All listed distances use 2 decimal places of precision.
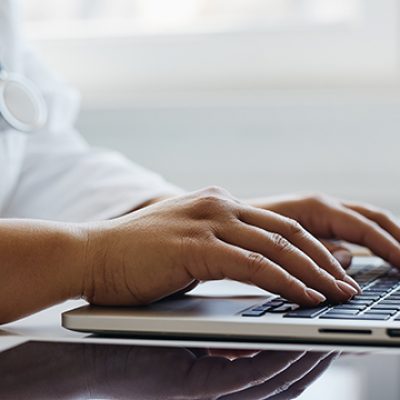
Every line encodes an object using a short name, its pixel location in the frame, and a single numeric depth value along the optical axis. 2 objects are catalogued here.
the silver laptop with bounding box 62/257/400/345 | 0.75
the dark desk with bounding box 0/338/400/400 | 0.66
